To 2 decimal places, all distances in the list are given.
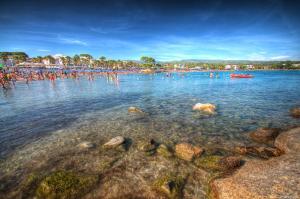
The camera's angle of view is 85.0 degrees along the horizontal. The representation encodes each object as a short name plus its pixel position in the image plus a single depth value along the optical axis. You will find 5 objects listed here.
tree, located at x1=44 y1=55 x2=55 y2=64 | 168.89
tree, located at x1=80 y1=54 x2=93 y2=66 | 189.75
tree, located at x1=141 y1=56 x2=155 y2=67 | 196.62
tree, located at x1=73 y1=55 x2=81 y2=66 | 174.73
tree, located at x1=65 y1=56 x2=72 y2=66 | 174.30
